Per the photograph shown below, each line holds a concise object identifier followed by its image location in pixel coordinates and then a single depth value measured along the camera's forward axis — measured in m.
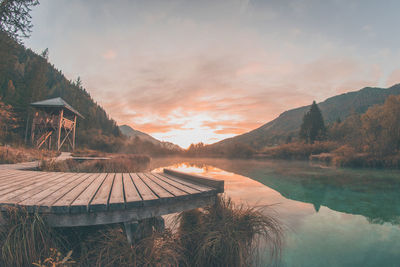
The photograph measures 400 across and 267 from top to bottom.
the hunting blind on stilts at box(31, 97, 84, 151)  13.84
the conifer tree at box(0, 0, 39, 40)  10.67
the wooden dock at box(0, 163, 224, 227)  1.64
